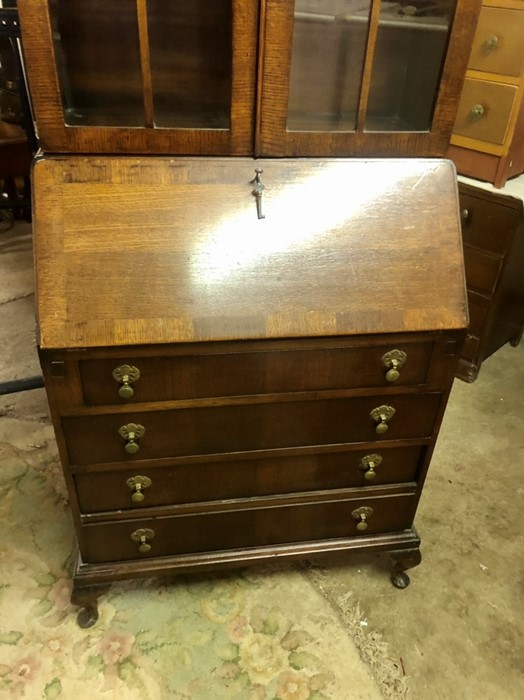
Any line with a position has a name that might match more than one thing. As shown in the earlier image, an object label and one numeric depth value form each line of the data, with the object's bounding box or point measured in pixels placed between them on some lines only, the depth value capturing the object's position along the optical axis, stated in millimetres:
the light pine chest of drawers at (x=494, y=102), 1798
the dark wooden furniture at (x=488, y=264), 1995
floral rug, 1340
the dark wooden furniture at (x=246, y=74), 1022
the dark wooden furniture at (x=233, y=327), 1051
